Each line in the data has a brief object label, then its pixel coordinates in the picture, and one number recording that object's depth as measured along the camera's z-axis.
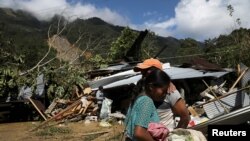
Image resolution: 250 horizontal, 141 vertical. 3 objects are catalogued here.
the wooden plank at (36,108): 8.04
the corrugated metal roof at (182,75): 7.33
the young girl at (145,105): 1.49
